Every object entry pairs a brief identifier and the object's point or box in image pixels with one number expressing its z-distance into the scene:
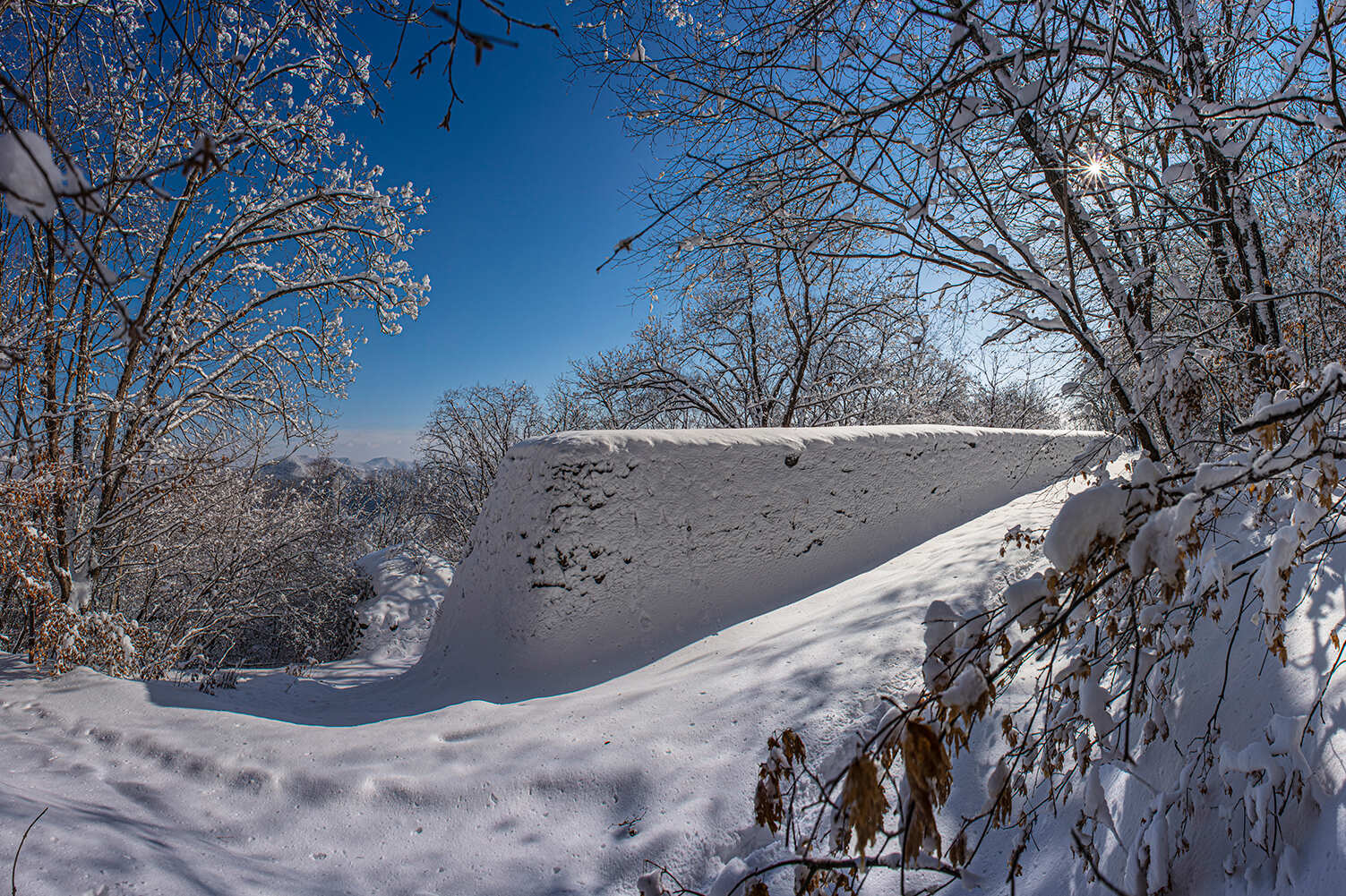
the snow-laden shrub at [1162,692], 0.94
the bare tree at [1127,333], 1.04
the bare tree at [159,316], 4.67
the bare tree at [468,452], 13.88
